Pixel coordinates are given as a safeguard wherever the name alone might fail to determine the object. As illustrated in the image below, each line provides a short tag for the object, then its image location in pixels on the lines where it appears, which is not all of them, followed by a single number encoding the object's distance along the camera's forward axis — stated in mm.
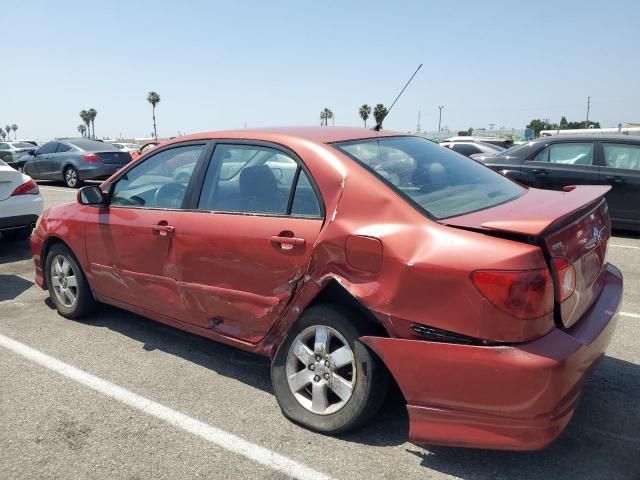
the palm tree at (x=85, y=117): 111481
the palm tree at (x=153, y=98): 96019
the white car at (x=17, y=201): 6840
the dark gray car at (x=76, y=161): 15328
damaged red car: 2314
